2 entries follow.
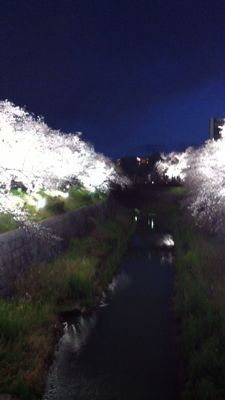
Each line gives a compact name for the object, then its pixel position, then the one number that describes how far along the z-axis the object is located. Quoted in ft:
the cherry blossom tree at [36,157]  58.54
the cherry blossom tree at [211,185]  57.16
